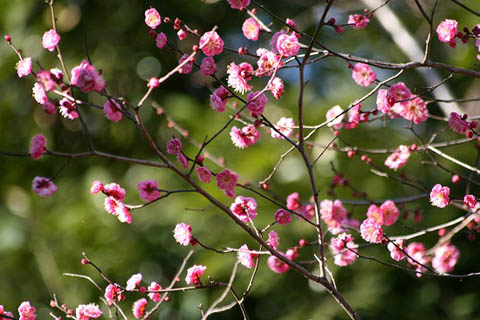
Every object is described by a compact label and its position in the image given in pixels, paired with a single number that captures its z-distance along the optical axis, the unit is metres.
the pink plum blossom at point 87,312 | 3.12
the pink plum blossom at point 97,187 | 3.10
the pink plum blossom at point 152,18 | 3.15
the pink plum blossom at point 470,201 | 3.10
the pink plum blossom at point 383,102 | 3.15
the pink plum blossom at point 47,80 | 3.01
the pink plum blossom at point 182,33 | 3.16
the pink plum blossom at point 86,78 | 3.01
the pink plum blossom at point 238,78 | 3.15
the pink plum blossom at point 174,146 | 3.11
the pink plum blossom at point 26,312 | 3.11
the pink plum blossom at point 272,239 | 3.14
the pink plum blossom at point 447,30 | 3.16
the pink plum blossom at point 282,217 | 3.17
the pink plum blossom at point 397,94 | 3.15
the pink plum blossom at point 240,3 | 3.14
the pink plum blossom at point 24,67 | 3.07
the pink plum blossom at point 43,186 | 3.05
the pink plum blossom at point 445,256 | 3.36
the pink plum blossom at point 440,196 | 3.12
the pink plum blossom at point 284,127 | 3.19
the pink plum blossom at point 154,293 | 3.13
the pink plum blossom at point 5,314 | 3.09
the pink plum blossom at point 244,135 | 3.17
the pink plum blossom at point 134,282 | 3.14
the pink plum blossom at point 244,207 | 3.15
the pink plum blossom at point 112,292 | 3.12
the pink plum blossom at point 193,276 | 3.12
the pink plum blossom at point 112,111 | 3.07
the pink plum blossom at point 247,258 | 3.14
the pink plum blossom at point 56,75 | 3.02
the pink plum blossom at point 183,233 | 3.13
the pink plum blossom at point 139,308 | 3.16
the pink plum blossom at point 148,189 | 3.11
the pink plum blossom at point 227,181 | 3.15
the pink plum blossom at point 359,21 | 3.19
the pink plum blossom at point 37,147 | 3.02
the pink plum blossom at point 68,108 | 3.07
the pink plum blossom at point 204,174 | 3.14
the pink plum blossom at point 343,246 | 3.14
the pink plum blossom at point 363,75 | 3.21
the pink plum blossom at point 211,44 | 3.10
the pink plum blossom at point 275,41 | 3.14
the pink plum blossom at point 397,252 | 3.13
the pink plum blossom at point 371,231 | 3.12
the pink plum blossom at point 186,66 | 3.12
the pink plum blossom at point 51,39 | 3.05
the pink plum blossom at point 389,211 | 3.25
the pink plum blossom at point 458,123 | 3.14
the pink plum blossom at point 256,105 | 3.13
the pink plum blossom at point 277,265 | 3.23
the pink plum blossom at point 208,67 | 3.14
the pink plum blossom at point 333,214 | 3.26
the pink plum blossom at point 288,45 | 3.11
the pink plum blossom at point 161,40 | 3.14
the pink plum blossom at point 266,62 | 3.15
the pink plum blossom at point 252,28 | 3.20
